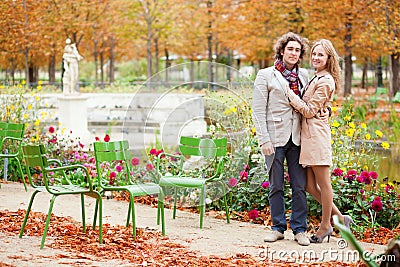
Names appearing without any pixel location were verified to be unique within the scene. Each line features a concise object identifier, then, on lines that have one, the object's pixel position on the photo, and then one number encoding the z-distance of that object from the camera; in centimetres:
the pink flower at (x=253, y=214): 644
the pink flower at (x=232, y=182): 654
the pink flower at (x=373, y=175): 654
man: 550
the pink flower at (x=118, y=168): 795
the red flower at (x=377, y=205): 616
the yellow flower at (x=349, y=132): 687
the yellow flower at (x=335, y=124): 683
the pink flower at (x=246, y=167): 702
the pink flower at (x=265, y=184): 674
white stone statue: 1290
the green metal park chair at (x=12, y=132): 813
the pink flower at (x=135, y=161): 728
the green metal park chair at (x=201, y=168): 609
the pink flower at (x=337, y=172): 646
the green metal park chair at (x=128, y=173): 566
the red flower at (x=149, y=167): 690
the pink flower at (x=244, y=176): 691
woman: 540
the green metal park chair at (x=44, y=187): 534
